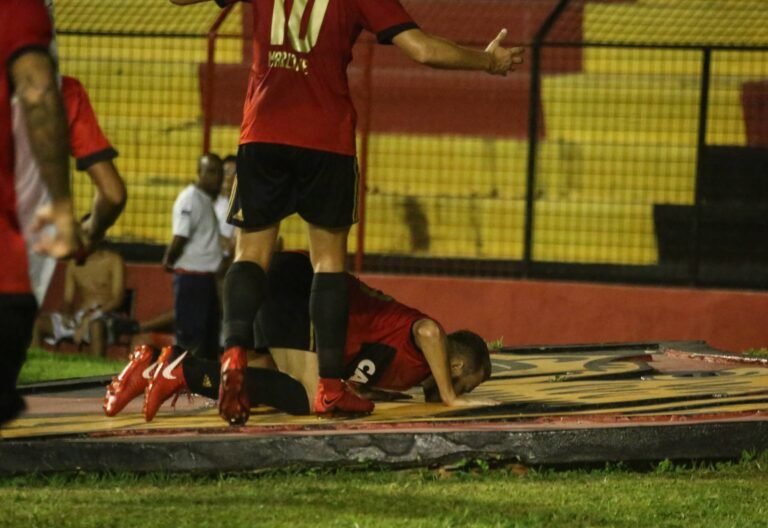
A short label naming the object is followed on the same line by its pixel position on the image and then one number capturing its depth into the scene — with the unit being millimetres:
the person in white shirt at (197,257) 26234
